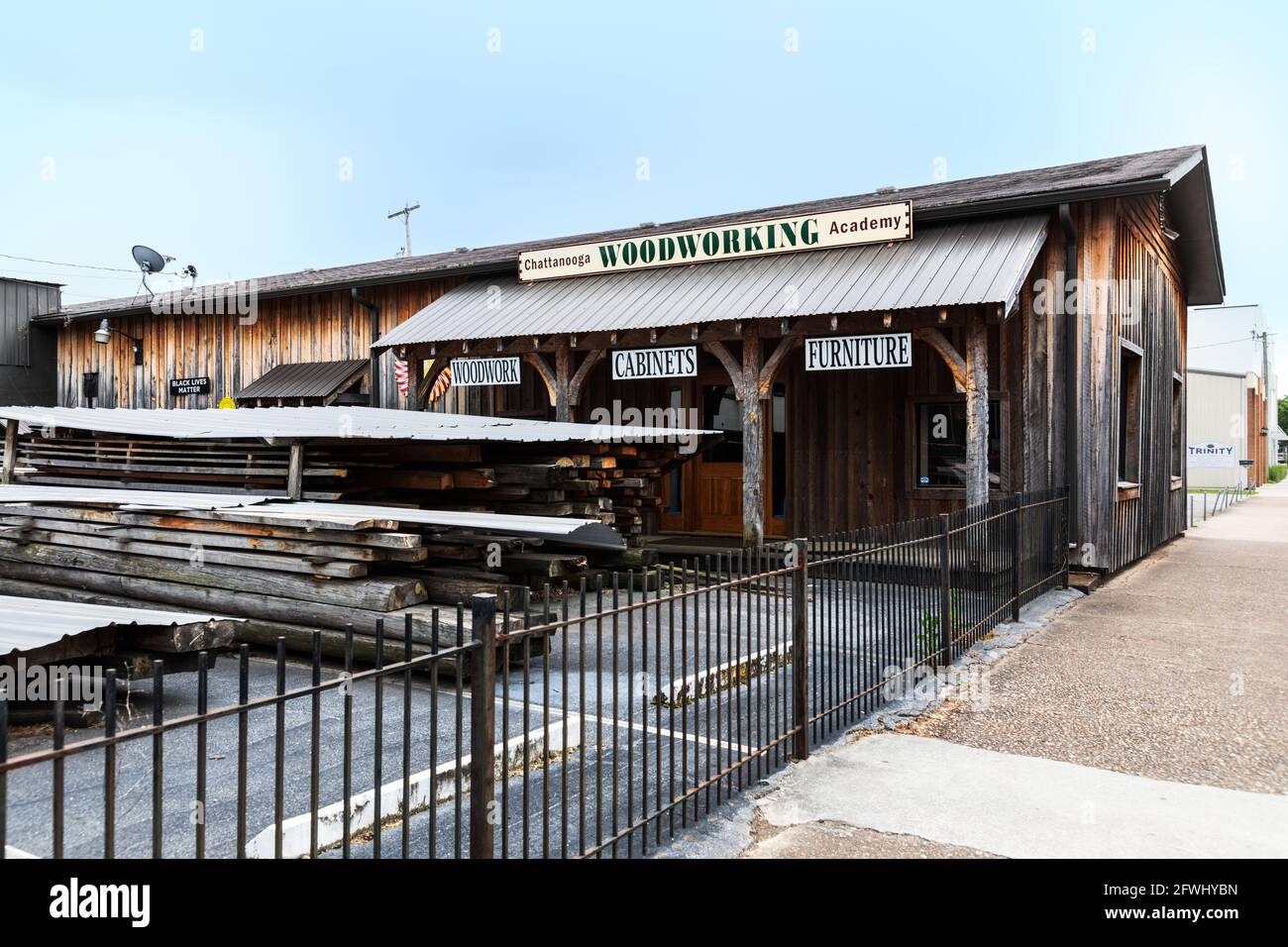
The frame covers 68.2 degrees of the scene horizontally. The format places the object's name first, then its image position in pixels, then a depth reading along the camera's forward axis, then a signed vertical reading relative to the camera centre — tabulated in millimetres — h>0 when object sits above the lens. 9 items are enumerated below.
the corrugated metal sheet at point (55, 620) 5429 -973
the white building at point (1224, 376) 40438 +3502
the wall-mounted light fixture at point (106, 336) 20359 +2799
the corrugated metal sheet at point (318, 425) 8273 +366
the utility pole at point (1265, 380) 47809 +3778
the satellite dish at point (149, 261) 21758 +4687
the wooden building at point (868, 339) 11297 +1608
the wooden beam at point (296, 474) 8438 -103
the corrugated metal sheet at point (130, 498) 8250 -314
